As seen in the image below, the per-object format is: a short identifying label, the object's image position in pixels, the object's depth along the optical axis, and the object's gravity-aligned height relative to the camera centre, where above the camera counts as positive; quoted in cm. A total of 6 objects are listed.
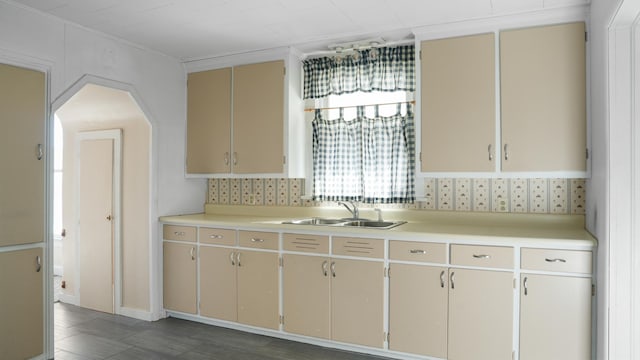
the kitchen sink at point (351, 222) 366 -38
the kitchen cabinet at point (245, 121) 398 +53
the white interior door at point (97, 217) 435 -39
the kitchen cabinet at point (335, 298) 323 -91
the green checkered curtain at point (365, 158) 379 +17
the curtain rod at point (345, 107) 376 +64
